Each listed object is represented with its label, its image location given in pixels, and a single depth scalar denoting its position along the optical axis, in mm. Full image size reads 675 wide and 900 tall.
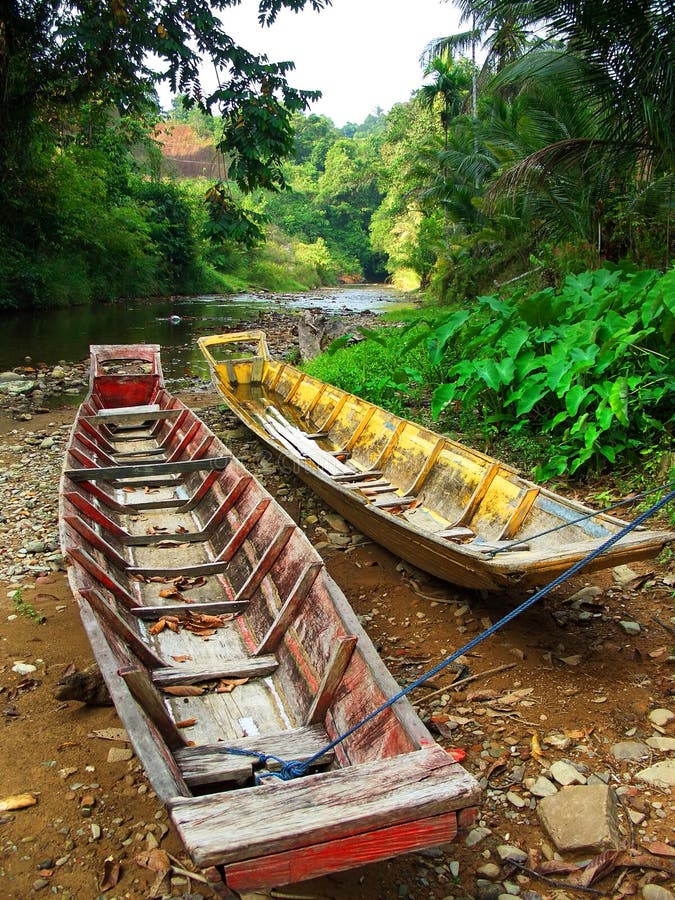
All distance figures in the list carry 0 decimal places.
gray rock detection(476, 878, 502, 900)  2567
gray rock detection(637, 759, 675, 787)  3062
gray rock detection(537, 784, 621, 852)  2707
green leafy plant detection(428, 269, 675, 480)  5723
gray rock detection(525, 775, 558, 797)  3094
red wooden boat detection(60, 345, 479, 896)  2020
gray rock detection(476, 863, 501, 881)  2672
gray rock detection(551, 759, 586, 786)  3133
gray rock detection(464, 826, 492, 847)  2848
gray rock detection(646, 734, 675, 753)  3275
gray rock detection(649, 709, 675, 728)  3463
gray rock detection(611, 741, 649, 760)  3254
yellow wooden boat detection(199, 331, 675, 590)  3783
